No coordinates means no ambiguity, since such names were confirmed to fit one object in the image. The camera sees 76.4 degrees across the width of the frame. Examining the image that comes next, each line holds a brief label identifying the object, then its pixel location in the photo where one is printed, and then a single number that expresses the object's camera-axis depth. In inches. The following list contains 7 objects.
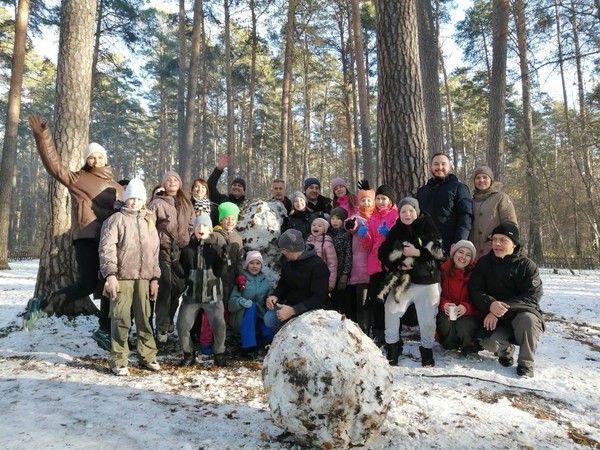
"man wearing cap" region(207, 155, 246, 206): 231.9
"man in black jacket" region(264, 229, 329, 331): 156.3
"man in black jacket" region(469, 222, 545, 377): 155.1
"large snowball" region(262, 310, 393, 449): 91.7
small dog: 160.2
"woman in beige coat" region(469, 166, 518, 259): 192.4
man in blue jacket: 186.1
